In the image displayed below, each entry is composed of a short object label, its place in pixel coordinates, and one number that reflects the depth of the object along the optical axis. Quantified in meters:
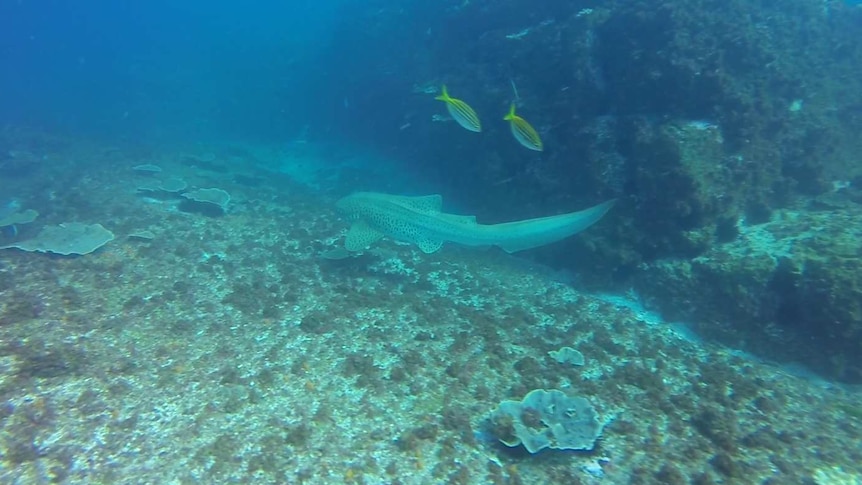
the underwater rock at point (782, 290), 6.62
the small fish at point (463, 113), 7.45
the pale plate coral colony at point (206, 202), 11.78
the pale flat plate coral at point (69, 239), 8.24
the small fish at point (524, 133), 6.92
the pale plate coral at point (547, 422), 4.98
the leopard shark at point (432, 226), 7.44
